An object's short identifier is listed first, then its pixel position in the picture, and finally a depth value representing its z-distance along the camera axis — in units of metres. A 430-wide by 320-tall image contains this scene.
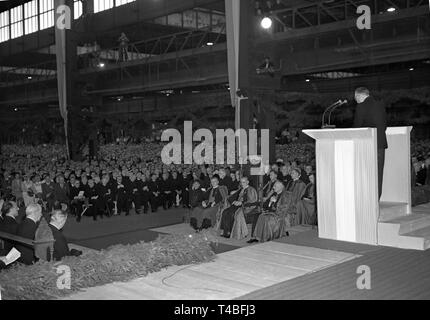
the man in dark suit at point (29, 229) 6.08
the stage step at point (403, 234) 6.98
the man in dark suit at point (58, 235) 5.96
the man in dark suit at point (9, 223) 6.43
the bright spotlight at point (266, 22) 12.05
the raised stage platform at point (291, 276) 5.17
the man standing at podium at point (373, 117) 7.36
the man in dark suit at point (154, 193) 13.91
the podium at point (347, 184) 7.20
